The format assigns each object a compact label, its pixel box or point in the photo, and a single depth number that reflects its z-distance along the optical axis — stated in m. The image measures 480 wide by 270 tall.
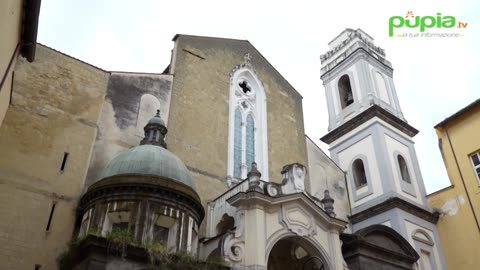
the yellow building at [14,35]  8.73
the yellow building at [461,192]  19.98
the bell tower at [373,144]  20.55
